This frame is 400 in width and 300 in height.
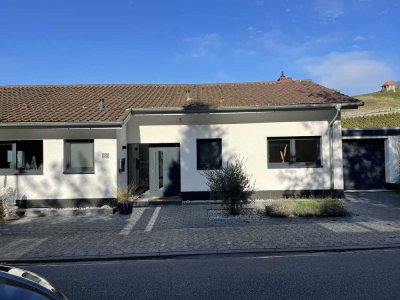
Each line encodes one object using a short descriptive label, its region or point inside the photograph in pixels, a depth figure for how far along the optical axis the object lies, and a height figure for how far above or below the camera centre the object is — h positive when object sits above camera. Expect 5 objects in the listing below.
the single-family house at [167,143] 11.99 +0.78
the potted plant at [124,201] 11.06 -1.17
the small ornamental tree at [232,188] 10.15 -0.71
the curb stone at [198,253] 6.59 -1.73
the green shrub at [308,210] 10.04 -1.36
